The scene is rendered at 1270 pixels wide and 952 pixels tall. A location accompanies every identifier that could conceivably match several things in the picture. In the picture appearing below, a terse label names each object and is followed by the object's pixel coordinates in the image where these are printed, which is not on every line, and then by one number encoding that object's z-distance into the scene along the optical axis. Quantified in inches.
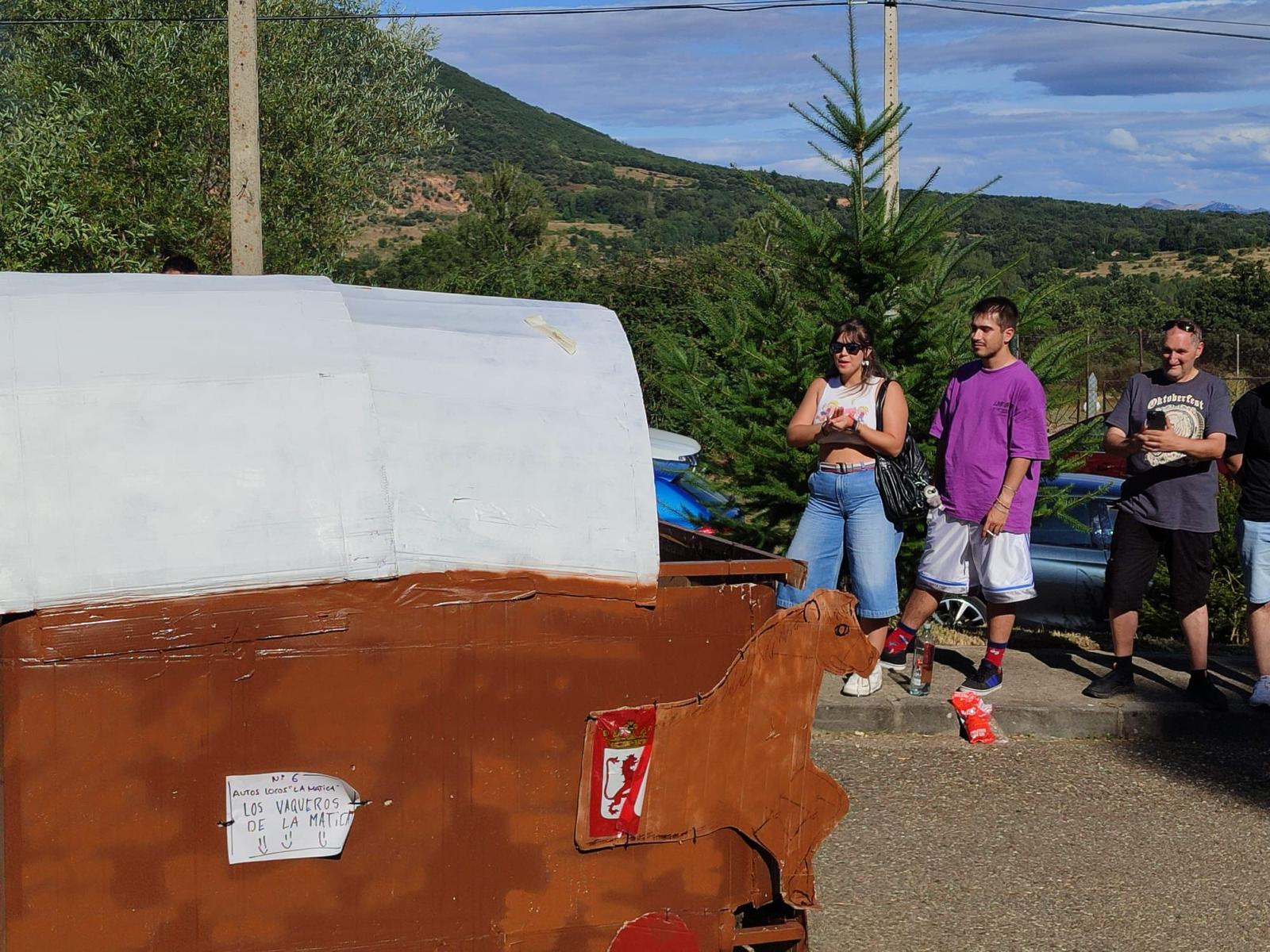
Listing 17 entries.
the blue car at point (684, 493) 313.9
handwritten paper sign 119.0
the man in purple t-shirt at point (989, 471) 226.4
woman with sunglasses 220.8
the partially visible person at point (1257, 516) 236.8
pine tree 296.5
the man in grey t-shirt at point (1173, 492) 232.8
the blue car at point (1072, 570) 331.6
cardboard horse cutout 131.2
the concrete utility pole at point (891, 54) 504.4
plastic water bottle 239.9
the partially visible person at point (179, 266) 261.3
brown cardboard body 113.9
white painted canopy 114.0
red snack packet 231.6
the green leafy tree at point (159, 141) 564.7
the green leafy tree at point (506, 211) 1760.6
